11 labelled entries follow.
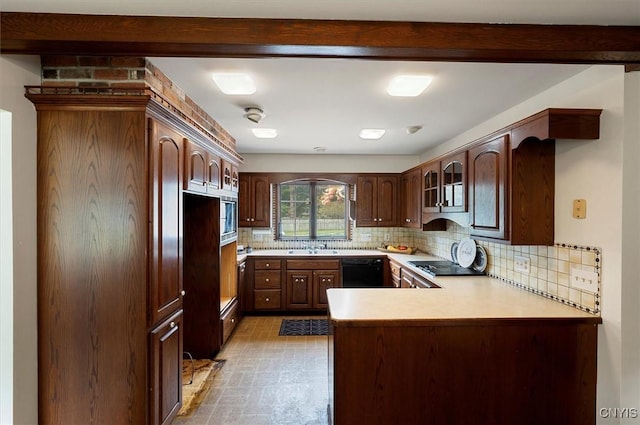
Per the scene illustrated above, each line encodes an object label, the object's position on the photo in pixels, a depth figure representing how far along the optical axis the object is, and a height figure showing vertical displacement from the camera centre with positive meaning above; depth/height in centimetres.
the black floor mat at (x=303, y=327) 361 -149
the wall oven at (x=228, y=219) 300 -9
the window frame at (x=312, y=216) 488 -9
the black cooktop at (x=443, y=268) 286 -61
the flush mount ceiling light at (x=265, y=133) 326 +90
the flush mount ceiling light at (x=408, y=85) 199 +89
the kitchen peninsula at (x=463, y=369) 167 -90
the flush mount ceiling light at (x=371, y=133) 331 +91
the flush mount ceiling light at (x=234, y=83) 195 +89
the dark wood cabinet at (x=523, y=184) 201 +19
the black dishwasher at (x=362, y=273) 421 -89
